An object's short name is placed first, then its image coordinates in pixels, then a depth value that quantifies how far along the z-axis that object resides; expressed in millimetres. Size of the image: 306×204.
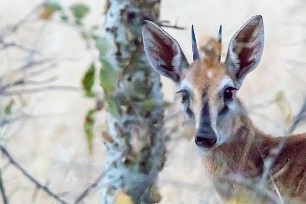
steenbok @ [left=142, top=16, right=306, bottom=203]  8250
